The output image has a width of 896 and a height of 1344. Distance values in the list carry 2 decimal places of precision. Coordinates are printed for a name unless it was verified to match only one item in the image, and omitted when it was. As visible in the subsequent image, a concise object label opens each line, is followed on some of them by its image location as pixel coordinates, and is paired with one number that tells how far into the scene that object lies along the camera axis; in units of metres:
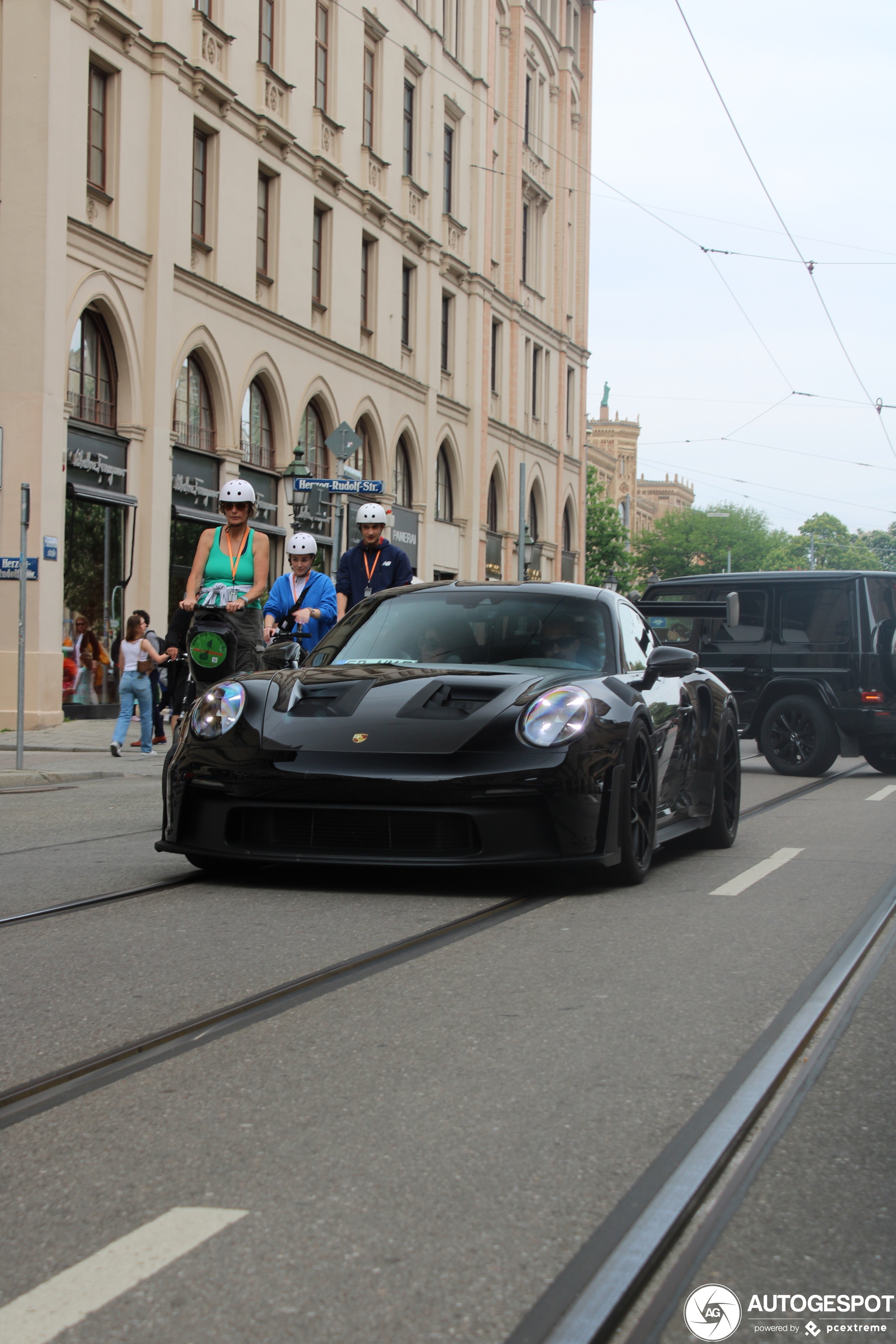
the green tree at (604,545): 77.06
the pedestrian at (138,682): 17.78
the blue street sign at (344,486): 19.70
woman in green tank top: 9.44
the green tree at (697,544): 104.38
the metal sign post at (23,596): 13.71
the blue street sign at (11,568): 14.50
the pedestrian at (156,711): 19.75
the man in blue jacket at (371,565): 11.49
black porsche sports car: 6.25
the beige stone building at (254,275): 21.78
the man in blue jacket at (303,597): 10.58
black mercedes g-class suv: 15.41
